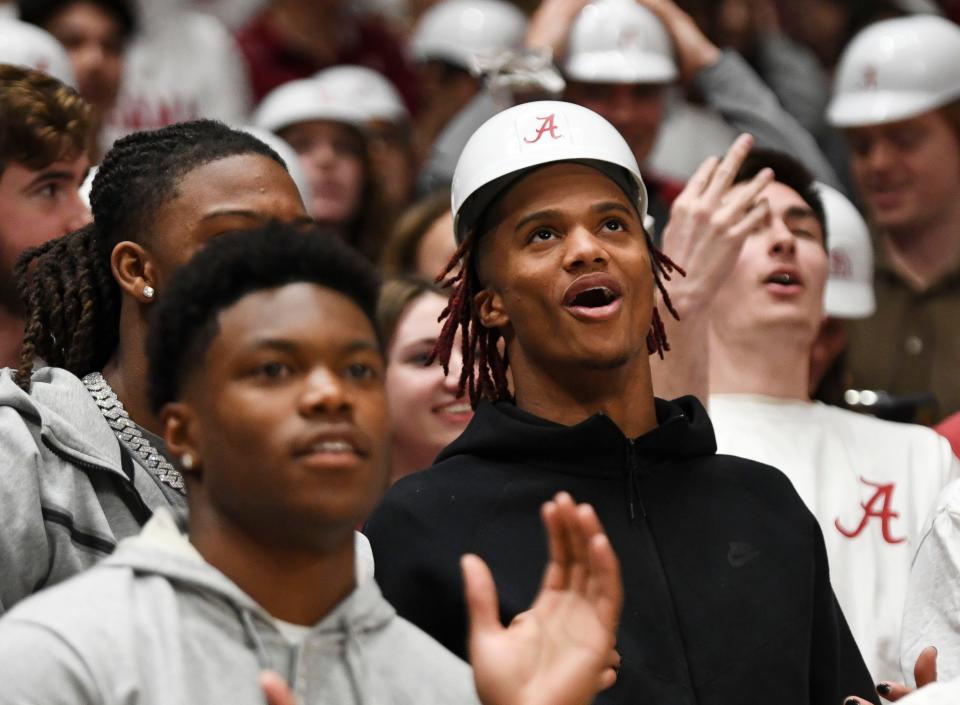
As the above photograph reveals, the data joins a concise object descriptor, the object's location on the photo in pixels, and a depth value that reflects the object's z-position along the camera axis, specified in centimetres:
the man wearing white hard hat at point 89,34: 1398
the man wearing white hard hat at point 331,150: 1448
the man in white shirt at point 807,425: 924
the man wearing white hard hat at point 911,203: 1328
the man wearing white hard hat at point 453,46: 1581
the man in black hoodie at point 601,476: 696
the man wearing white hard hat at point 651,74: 1307
